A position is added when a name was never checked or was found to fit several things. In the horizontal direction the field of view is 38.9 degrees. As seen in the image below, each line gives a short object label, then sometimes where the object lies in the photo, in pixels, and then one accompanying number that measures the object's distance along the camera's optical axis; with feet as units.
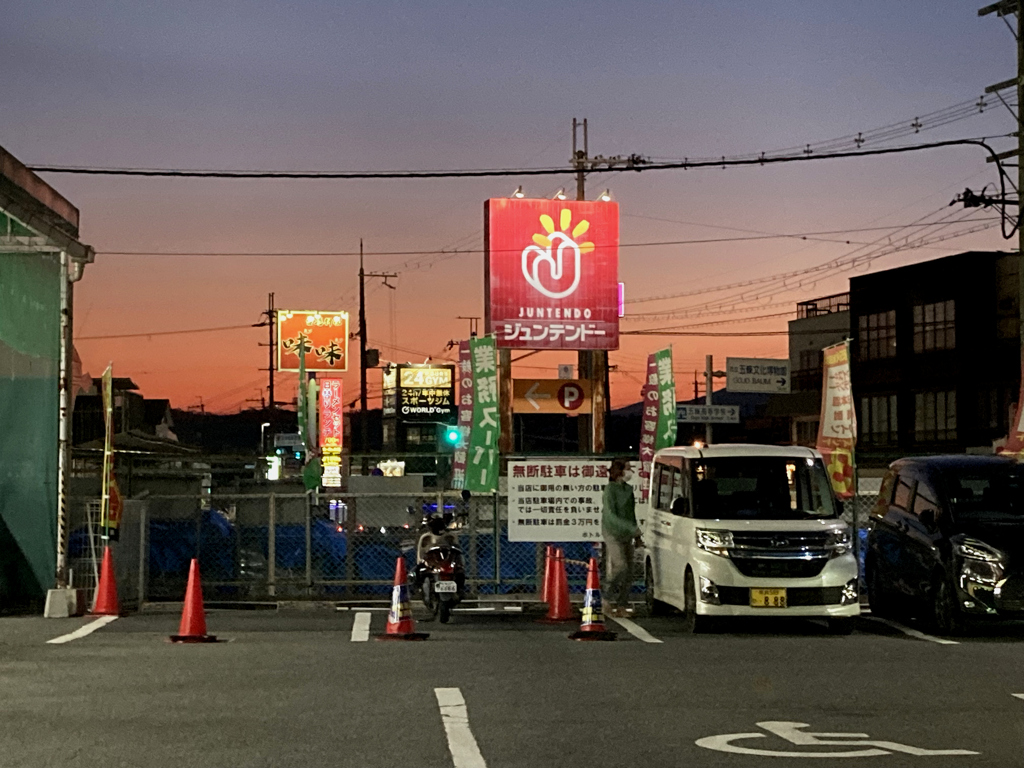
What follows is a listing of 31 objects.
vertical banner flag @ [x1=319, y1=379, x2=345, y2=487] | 210.38
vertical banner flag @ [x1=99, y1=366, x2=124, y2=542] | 59.31
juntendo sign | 109.70
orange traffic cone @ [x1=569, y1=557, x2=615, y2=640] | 49.29
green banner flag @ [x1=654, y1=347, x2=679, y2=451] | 80.12
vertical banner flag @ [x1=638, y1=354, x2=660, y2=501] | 80.74
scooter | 56.34
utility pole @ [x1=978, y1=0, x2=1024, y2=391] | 90.27
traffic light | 138.29
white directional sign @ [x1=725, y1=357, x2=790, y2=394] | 90.53
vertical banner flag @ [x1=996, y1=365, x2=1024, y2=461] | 78.59
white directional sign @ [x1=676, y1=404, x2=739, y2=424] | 89.10
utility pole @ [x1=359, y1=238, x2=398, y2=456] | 211.82
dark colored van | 49.75
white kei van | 50.52
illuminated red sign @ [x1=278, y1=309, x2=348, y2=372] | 225.76
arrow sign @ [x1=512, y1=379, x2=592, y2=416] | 120.68
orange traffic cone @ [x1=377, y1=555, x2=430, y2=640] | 49.47
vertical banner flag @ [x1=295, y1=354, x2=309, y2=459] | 167.43
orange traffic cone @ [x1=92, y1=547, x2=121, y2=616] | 57.98
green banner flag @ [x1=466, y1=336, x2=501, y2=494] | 71.10
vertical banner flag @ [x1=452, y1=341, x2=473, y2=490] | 75.77
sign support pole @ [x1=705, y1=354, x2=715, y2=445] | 97.08
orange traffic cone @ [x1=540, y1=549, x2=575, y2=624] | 57.98
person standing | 56.80
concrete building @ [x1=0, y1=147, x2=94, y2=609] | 59.52
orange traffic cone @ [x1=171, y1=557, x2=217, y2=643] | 48.37
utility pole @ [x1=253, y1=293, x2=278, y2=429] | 299.52
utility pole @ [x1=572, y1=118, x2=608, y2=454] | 120.57
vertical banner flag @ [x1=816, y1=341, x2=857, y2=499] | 65.67
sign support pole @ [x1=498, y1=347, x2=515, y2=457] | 118.42
